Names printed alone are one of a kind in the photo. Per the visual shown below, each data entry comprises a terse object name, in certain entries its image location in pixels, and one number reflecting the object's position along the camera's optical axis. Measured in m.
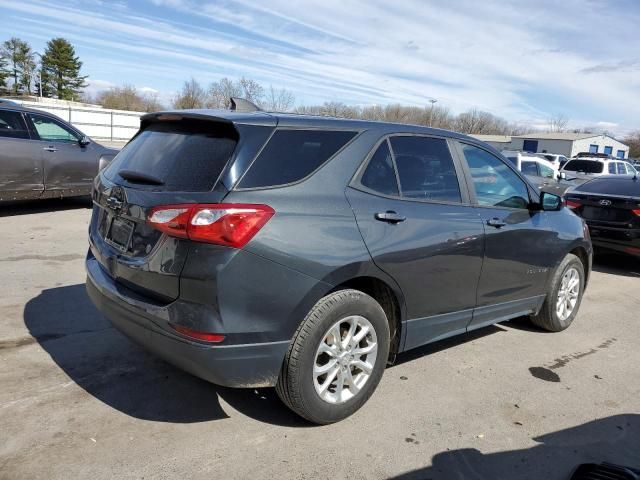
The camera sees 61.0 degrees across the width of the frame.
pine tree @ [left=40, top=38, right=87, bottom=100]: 81.75
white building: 71.00
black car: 7.93
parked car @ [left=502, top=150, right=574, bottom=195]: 15.69
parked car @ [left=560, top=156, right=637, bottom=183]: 20.54
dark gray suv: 2.80
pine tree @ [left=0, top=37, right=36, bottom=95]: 76.75
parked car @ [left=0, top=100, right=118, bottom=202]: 8.73
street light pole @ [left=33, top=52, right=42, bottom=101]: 77.88
